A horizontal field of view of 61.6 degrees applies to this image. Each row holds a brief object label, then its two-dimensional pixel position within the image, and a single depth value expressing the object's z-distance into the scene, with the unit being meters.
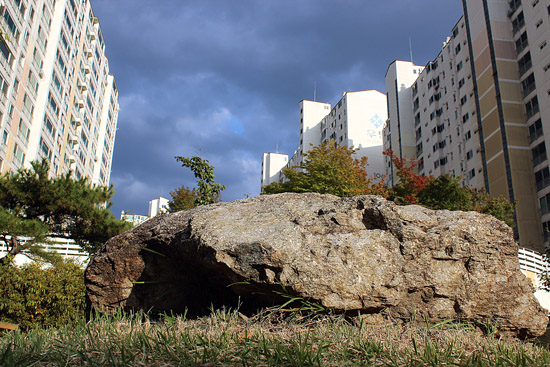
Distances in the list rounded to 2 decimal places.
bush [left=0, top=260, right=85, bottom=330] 10.56
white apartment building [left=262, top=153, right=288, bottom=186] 100.31
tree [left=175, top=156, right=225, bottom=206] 16.77
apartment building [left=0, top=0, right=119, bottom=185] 33.56
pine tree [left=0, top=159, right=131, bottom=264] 17.48
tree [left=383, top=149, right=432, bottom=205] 27.25
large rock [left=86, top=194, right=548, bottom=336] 4.64
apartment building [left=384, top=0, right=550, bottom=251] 39.53
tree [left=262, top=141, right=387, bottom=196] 24.31
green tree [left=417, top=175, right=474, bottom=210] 27.24
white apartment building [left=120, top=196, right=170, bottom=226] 138.50
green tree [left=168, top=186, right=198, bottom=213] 29.39
